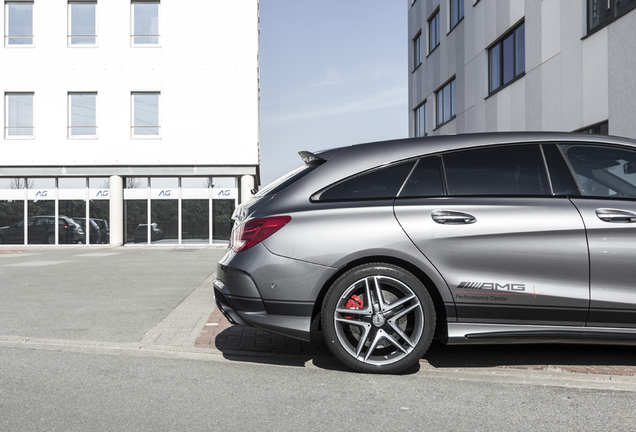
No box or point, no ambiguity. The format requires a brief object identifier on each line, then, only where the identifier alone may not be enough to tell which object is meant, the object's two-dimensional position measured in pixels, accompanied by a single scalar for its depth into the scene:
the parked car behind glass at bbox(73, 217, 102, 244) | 24.20
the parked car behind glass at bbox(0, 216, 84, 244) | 24.27
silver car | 3.96
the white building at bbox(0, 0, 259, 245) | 24.02
